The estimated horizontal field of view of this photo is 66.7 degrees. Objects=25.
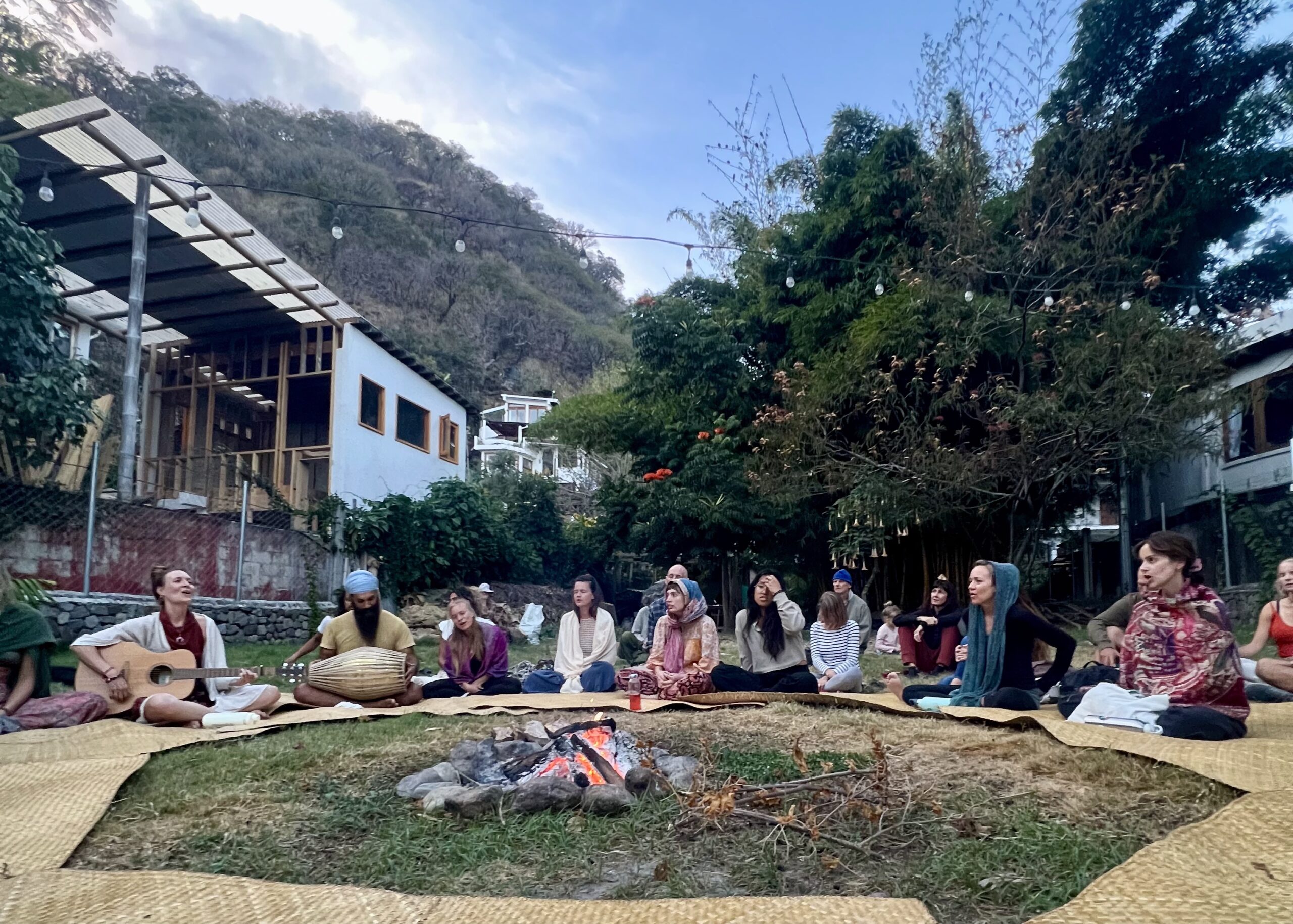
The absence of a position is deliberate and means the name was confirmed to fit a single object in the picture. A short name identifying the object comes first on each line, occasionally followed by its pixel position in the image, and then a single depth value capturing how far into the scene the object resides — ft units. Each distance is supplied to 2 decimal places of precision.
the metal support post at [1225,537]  41.52
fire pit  11.53
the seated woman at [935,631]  29.60
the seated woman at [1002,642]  19.40
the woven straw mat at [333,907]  7.76
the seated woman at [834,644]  24.95
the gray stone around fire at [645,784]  12.05
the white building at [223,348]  40.81
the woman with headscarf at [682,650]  22.68
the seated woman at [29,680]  17.85
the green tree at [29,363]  32.68
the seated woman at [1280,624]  19.65
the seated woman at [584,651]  24.85
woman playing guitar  19.13
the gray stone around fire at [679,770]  12.75
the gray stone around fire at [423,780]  12.46
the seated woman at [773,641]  23.35
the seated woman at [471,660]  23.50
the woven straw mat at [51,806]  9.74
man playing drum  22.47
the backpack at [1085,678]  18.34
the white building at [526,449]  99.30
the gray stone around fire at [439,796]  11.59
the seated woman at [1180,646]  14.92
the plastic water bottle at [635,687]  21.29
